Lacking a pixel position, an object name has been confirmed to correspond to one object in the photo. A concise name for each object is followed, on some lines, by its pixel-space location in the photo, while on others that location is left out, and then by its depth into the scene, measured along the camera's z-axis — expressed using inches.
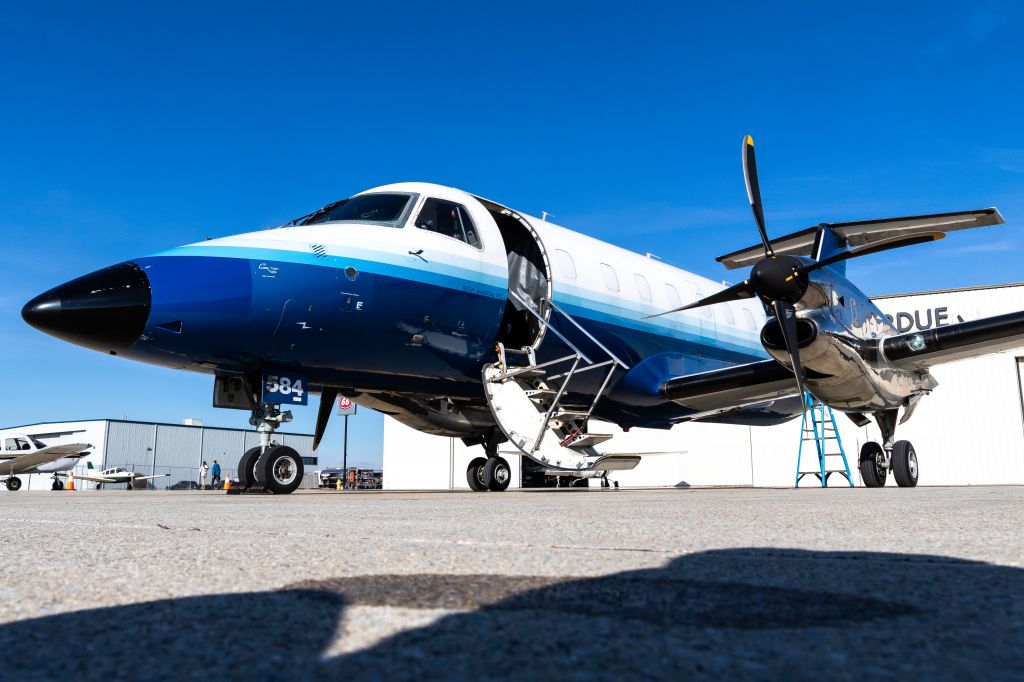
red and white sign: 972.0
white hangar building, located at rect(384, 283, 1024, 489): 983.6
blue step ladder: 557.0
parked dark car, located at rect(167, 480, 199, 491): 1916.6
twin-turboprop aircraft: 349.4
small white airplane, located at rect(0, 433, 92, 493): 1198.9
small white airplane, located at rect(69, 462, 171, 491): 1557.6
